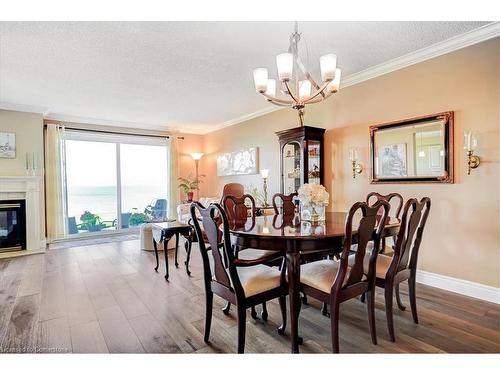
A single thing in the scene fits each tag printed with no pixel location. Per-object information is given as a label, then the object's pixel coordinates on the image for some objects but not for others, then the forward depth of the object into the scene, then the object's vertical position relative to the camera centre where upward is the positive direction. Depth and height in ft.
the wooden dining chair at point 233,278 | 5.63 -2.08
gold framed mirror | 9.21 +1.17
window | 19.08 +0.43
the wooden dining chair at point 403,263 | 6.38 -2.05
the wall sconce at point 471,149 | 8.46 +0.99
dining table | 5.67 -1.22
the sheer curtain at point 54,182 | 17.26 +0.35
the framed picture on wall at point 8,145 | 15.07 +2.37
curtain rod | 18.21 +3.94
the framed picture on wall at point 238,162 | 18.03 +1.58
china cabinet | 12.83 +1.47
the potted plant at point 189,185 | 21.87 +0.05
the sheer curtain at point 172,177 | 21.65 +0.69
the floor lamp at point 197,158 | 22.81 +2.26
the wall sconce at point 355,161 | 11.77 +0.92
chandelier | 6.84 +2.83
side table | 11.48 -1.99
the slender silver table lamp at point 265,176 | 16.05 +0.49
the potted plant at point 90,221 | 19.52 -2.44
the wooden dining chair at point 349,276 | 5.55 -2.04
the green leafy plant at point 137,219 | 21.22 -2.51
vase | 7.70 -0.80
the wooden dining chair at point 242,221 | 7.72 -1.24
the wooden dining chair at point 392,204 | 8.93 -0.81
